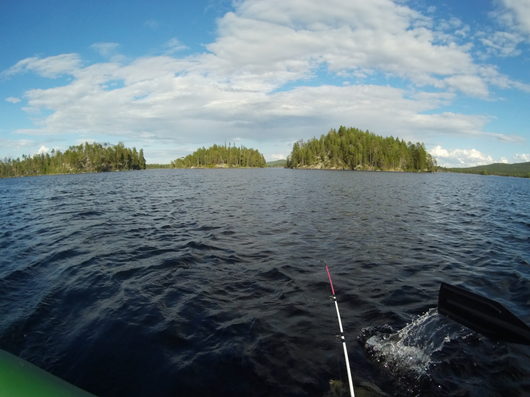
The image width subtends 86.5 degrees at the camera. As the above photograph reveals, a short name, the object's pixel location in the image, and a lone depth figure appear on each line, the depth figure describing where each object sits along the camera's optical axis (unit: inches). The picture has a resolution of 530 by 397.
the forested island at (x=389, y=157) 7657.5
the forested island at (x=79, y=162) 7632.9
